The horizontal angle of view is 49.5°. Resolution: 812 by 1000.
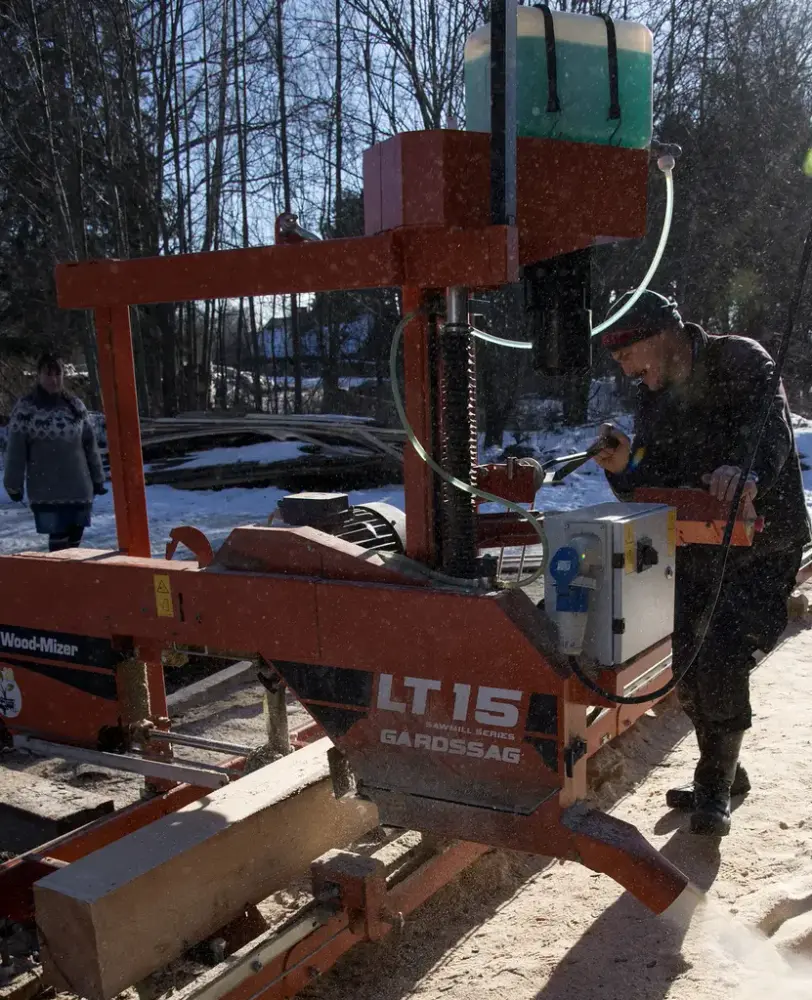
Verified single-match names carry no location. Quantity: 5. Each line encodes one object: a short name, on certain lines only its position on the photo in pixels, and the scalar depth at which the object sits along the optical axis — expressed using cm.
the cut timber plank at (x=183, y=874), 192
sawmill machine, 195
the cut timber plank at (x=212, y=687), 443
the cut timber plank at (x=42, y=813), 304
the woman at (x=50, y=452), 591
